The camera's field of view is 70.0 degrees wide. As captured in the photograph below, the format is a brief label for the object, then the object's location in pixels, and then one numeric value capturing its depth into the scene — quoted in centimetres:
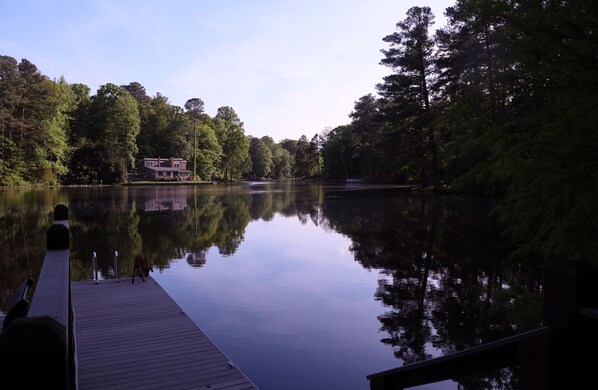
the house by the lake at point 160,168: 8675
